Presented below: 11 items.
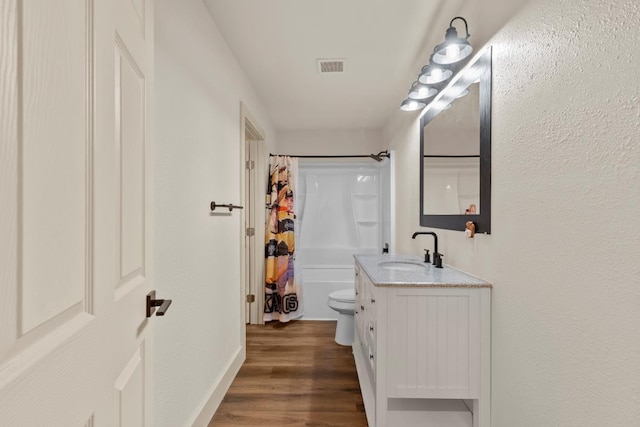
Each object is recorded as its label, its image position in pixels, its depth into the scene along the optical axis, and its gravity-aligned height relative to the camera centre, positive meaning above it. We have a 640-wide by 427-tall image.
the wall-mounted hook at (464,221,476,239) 1.54 -0.09
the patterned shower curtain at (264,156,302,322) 3.37 -0.42
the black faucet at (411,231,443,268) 1.91 -0.28
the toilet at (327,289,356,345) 2.80 -0.96
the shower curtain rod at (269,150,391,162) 3.54 +0.62
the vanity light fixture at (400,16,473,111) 1.50 +0.77
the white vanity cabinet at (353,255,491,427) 1.42 -0.60
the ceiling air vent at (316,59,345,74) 2.26 +1.06
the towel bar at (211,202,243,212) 1.81 +0.02
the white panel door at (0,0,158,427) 0.39 -0.01
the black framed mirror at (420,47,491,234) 1.46 +0.33
